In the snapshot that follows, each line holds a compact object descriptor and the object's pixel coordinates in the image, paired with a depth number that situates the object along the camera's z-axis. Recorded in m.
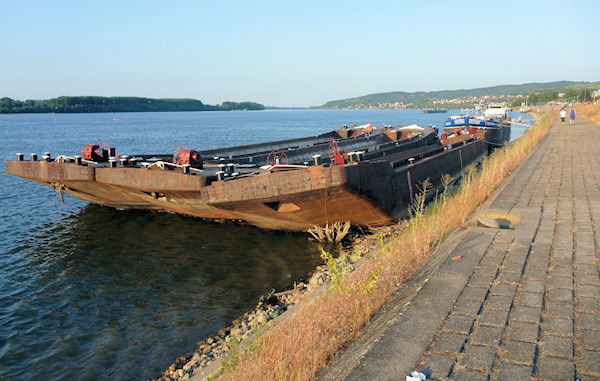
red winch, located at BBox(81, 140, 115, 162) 15.33
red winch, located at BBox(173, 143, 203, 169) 13.48
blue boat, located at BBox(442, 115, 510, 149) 31.61
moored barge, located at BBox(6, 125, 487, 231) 11.03
